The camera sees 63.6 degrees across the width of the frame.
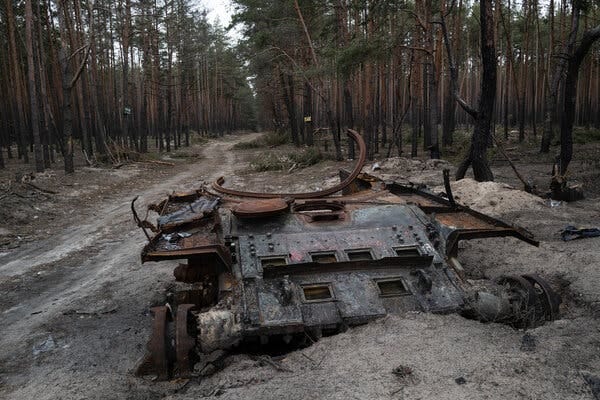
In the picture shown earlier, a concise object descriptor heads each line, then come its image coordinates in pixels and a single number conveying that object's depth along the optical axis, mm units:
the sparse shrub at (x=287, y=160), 20000
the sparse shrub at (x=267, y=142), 32625
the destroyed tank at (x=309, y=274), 3629
